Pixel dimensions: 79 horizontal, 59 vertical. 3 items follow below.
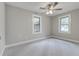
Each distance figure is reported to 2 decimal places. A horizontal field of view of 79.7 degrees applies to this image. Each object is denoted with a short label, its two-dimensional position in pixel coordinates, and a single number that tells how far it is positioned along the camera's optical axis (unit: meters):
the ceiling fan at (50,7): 1.82
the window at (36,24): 3.32
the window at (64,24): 3.23
